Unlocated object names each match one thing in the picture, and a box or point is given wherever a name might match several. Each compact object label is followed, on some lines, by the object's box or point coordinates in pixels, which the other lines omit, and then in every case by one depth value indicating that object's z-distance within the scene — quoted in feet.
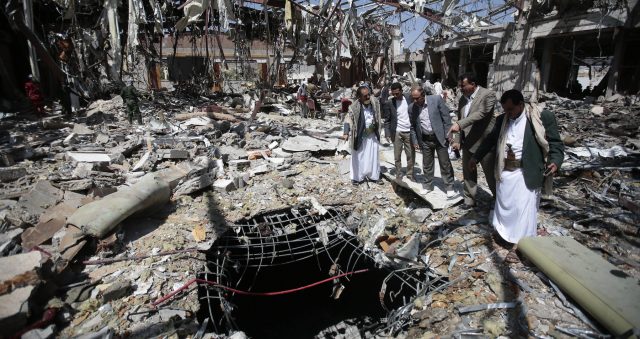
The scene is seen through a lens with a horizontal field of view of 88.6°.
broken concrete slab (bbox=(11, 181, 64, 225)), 12.43
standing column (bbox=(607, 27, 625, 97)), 32.99
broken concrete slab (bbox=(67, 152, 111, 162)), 19.70
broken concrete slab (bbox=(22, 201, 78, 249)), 10.85
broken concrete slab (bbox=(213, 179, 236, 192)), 17.31
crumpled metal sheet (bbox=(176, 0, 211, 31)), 19.42
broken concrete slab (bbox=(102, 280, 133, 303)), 9.39
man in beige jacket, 11.95
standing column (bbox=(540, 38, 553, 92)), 38.70
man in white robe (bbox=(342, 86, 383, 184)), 16.33
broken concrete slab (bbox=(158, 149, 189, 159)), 20.66
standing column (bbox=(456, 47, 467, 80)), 51.39
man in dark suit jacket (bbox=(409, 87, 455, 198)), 14.23
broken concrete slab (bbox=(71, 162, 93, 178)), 16.83
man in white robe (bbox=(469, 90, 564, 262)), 9.42
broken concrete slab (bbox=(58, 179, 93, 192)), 14.79
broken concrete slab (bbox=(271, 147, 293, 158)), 22.39
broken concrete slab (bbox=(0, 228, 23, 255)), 10.10
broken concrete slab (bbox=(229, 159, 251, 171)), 20.28
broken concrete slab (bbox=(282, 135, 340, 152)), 23.08
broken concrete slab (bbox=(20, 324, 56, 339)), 7.52
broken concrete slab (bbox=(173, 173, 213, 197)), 16.28
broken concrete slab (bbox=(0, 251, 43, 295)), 7.99
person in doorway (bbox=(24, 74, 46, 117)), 30.98
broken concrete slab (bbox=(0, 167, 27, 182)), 16.41
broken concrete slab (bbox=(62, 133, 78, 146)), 23.26
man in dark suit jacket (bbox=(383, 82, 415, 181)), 15.84
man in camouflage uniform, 28.76
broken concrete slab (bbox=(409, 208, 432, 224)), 14.35
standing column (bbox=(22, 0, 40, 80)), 21.77
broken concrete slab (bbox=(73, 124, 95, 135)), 26.22
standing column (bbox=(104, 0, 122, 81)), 21.70
